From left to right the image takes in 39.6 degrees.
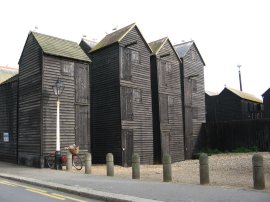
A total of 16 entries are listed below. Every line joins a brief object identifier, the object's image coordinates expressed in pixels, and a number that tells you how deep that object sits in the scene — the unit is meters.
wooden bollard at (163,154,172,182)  13.77
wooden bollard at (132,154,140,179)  14.84
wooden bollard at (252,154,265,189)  11.18
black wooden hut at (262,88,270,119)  43.28
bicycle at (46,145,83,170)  19.88
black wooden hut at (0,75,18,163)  24.64
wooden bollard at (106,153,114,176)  16.17
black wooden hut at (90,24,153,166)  25.81
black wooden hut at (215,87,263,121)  46.53
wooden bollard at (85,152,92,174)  17.22
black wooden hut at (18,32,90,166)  21.38
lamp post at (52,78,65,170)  19.27
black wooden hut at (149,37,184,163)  29.34
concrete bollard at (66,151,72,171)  18.65
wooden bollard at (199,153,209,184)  12.57
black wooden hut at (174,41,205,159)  32.72
